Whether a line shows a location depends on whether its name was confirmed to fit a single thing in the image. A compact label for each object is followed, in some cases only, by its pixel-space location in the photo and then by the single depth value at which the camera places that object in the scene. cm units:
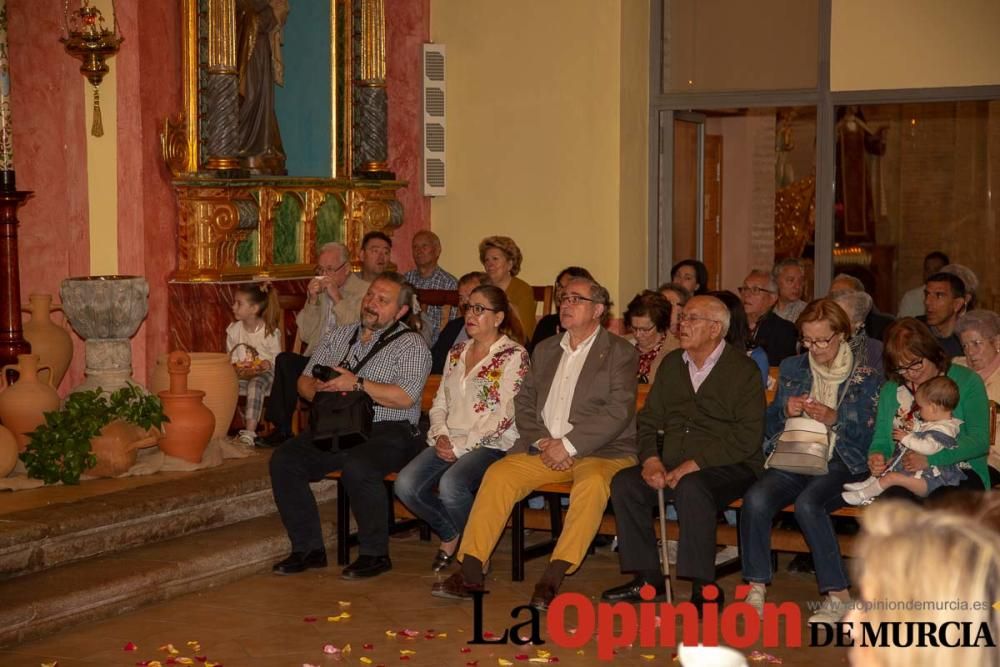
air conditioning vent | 989
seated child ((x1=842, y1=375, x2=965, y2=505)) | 529
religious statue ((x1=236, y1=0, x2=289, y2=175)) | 849
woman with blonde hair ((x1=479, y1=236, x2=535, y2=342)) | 803
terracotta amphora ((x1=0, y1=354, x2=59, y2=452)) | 670
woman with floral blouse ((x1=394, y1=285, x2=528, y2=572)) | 610
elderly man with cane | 564
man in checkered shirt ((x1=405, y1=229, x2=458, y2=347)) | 894
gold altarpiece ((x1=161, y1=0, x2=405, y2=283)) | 798
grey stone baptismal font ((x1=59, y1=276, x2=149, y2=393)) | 717
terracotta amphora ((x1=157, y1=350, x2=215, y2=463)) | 690
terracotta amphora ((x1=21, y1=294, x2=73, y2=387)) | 743
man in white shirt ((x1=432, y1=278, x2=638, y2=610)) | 569
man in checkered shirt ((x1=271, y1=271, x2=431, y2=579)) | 613
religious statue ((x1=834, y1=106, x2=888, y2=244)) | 1004
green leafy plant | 643
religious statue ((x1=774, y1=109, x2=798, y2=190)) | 1005
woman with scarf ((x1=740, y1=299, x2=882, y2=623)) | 545
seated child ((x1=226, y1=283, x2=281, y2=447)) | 790
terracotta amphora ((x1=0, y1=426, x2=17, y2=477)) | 639
